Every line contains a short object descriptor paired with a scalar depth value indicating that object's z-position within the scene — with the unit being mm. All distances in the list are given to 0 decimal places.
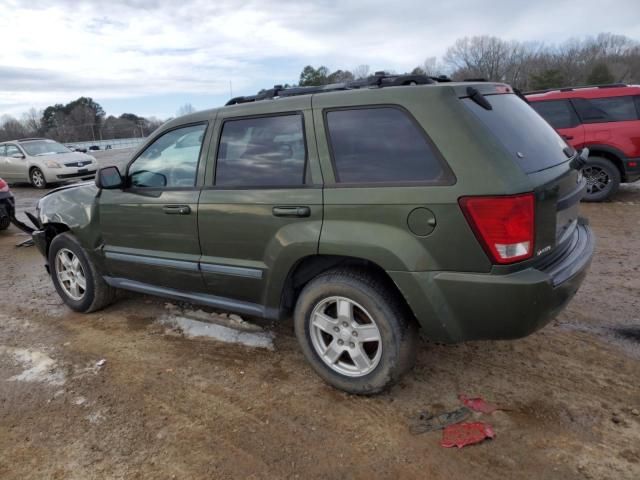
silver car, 13781
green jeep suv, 2428
